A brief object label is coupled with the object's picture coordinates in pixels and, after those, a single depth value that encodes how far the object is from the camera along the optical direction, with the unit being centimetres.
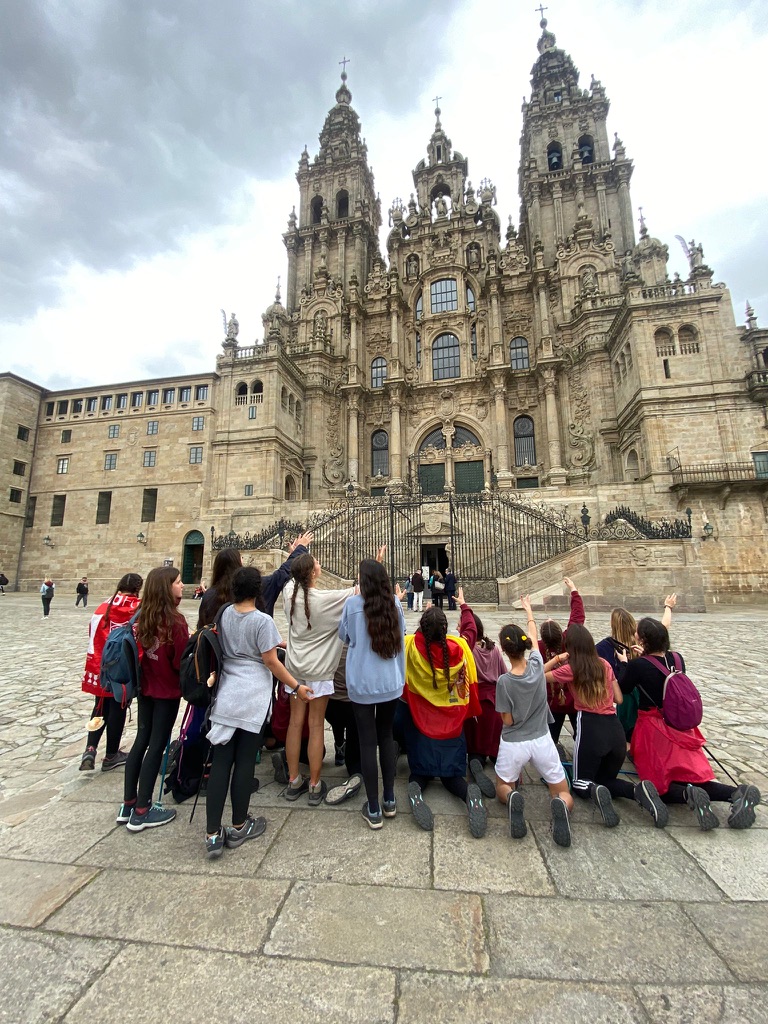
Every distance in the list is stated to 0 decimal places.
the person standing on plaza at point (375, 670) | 311
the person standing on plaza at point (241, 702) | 284
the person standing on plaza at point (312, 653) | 341
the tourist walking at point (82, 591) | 2055
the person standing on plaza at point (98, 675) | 383
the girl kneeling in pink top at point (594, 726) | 332
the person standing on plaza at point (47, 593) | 1467
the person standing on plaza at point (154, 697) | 310
